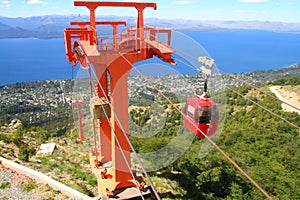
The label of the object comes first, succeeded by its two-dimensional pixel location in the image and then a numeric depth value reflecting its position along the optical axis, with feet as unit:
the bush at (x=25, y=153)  27.94
